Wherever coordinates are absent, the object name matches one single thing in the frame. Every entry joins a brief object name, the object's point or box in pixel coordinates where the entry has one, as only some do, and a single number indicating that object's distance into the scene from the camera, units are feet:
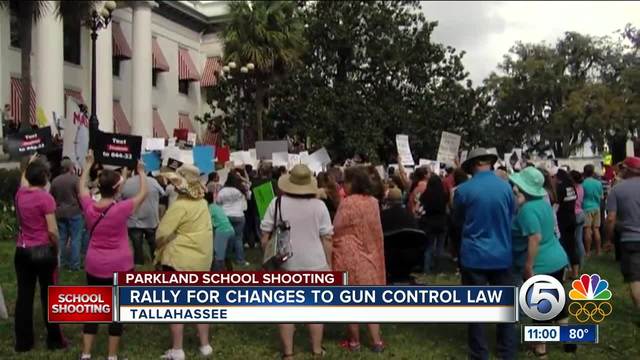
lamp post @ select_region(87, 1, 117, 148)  66.02
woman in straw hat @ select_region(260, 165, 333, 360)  20.98
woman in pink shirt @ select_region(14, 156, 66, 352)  21.45
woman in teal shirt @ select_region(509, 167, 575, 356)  20.25
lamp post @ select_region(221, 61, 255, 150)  90.43
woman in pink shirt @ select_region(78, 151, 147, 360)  20.04
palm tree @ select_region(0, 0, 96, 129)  70.33
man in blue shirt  19.29
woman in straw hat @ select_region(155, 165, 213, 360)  20.92
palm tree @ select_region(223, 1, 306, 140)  95.30
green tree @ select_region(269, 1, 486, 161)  107.86
